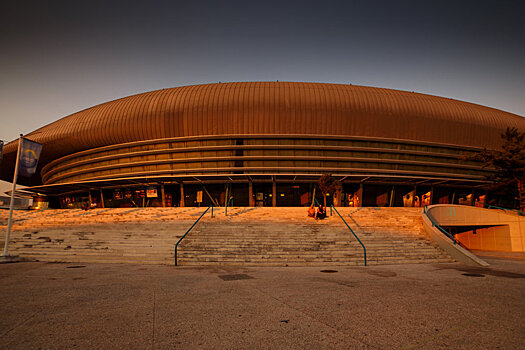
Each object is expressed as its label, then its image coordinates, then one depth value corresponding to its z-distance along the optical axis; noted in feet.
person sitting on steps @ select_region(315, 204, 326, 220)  69.36
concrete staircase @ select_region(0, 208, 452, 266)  49.42
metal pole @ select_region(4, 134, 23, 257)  49.34
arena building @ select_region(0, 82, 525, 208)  129.29
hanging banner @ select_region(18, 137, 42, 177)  53.93
